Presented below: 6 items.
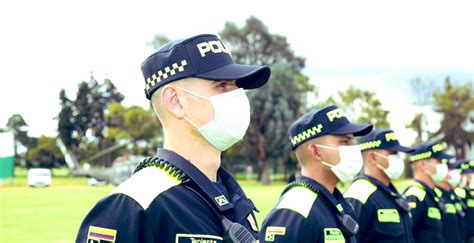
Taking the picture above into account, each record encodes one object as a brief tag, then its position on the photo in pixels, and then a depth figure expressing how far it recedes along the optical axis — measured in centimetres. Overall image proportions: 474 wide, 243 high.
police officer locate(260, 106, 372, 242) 415
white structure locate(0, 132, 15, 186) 1875
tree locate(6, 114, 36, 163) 7206
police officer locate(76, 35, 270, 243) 225
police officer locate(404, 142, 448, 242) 758
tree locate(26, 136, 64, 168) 7825
